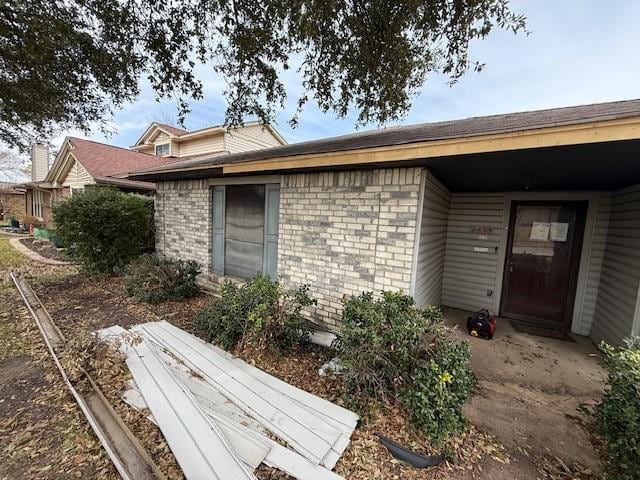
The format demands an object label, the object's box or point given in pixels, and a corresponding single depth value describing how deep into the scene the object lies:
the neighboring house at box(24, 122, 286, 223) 11.66
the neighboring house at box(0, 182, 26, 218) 22.55
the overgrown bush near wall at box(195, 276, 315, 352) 3.34
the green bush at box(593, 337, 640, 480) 1.68
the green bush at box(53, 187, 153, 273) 6.28
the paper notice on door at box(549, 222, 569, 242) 4.78
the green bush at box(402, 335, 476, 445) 2.22
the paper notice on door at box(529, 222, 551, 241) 4.93
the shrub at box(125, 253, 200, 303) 5.29
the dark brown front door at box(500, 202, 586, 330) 4.74
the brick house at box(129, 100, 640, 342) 2.77
